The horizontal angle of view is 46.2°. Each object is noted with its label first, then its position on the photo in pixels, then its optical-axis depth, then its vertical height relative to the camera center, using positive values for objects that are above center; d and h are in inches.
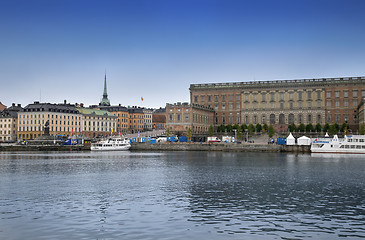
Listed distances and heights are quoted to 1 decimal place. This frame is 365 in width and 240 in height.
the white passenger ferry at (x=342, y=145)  3950.5 -121.6
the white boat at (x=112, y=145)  4911.4 -129.4
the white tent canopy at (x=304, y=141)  4217.5 -85.3
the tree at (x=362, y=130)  4619.1 +19.9
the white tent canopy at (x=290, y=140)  4271.7 -75.6
